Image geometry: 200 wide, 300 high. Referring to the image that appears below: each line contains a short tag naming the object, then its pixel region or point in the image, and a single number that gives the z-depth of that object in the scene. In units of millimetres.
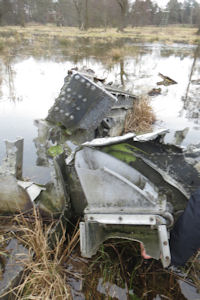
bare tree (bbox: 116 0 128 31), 28434
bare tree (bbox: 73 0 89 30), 31375
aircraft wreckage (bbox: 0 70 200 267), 1629
